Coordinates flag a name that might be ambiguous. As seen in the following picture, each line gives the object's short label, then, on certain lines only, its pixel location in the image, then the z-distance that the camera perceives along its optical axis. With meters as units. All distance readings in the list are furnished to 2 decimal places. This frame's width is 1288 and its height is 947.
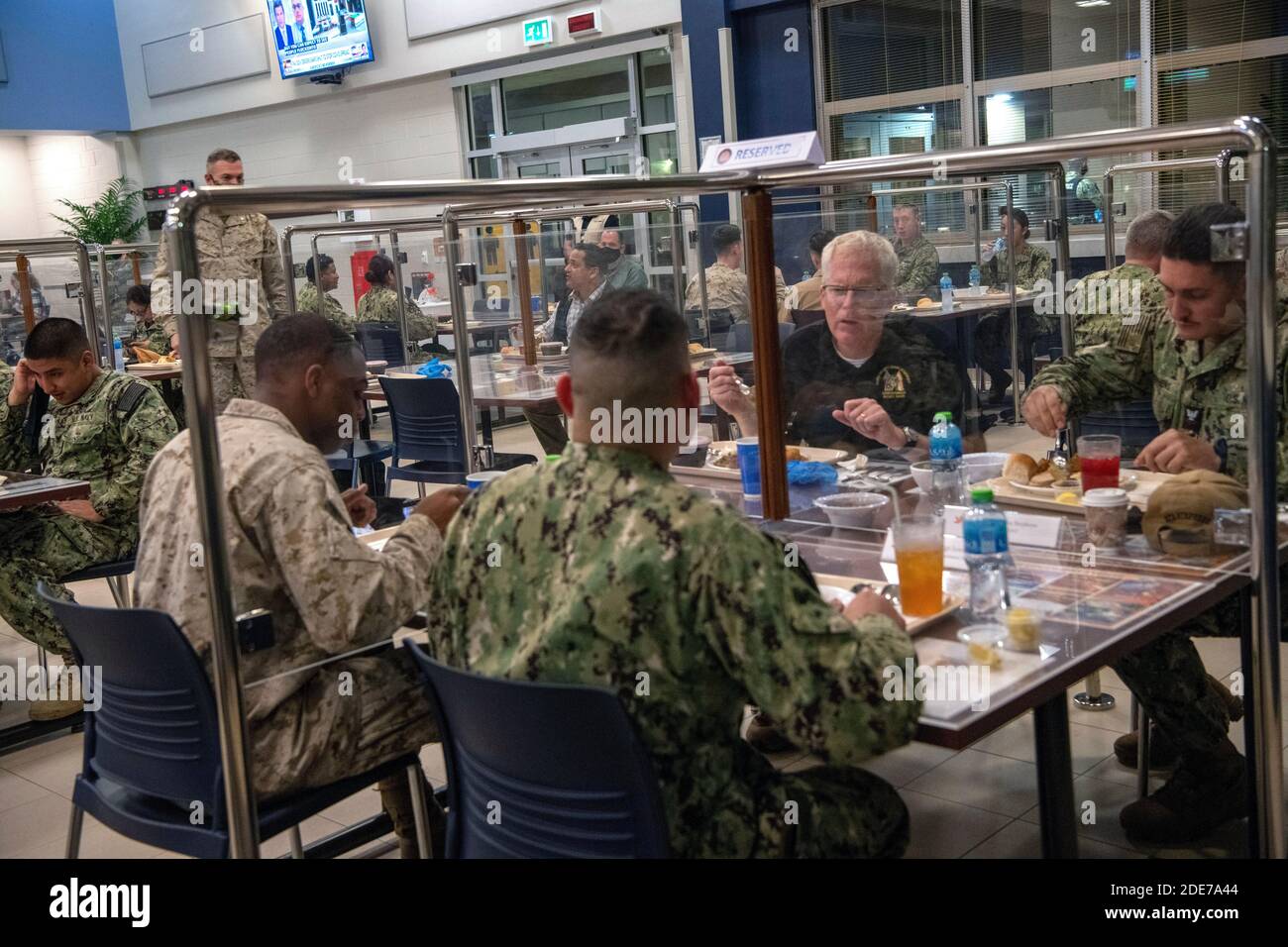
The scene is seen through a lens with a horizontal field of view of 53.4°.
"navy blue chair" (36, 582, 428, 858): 2.01
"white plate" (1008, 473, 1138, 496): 2.51
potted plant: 14.00
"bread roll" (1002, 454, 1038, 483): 2.61
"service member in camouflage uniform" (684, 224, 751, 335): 5.80
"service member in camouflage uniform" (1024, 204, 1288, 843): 2.47
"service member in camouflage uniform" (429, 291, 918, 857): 1.52
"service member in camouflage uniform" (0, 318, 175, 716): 3.92
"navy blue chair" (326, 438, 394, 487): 4.97
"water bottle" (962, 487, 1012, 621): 1.99
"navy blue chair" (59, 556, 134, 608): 3.92
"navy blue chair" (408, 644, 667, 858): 1.51
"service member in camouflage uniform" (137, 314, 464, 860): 2.05
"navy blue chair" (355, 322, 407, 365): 6.25
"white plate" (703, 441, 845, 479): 3.07
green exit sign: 10.47
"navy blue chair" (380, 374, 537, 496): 4.88
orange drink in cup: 1.90
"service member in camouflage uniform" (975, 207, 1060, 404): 5.52
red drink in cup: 2.44
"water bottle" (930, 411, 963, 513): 2.61
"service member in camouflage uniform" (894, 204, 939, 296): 5.18
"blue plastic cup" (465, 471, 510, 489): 2.91
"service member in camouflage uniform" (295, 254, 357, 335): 5.78
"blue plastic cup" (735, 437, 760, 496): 2.76
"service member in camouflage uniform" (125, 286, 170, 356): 7.89
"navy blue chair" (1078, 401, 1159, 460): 3.34
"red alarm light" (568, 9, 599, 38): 10.14
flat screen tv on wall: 11.57
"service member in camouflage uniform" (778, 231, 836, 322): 3.95
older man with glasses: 3.43
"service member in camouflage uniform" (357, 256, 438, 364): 6.59
